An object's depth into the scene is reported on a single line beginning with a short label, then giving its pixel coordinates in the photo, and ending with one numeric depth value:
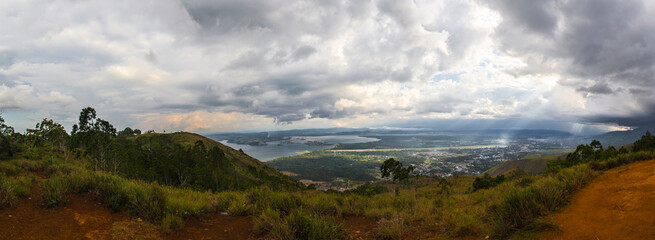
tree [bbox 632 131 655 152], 41.10
